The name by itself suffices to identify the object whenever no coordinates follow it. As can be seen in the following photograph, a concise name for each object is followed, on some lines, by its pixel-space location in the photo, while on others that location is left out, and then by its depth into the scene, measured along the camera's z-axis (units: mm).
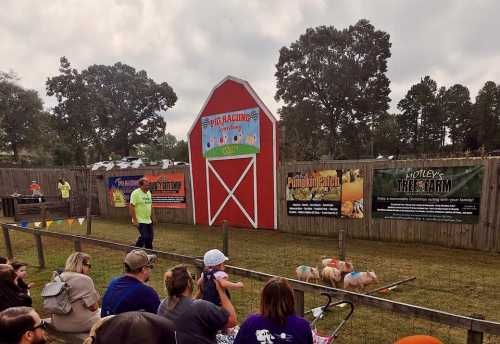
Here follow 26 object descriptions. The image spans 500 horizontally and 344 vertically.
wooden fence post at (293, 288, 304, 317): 4033
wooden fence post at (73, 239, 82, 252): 7594
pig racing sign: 13791
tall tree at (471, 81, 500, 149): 50594
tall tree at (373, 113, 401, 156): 61562
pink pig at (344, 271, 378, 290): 6156
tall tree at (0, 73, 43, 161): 42531
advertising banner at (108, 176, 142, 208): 17856
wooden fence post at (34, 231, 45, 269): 8628
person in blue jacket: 3277
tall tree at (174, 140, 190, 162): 58403
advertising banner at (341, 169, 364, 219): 11312
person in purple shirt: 2471
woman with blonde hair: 3938
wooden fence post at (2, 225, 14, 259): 9562
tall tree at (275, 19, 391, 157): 47969
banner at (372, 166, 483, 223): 9414
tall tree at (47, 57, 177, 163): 45906
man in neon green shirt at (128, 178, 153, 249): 8883
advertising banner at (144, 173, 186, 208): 16156
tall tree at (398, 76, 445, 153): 60094
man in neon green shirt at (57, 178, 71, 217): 18859
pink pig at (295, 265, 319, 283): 6465
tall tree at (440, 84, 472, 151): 58519
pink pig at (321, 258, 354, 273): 6665
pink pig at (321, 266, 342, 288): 6453
